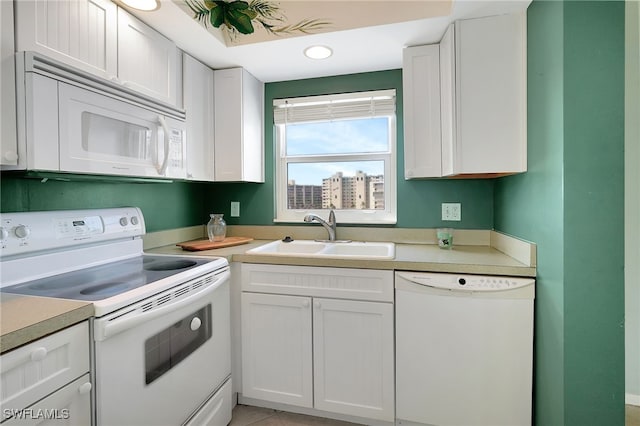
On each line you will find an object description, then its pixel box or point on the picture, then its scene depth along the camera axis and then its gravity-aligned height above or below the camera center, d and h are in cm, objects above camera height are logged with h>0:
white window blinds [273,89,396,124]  225 +72
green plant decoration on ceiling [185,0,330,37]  171 +103
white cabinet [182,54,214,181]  196 +58
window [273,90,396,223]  231 +38
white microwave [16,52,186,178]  107 +33
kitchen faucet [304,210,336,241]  220 -10
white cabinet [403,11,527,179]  157 +55
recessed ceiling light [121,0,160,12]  145 +92
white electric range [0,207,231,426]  106 -36
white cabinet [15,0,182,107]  113 +69
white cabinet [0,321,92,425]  79 -46
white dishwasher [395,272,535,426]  145 -67
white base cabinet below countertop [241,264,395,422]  164 -71
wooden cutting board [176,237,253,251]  196 -23
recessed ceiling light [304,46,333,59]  189 +93
